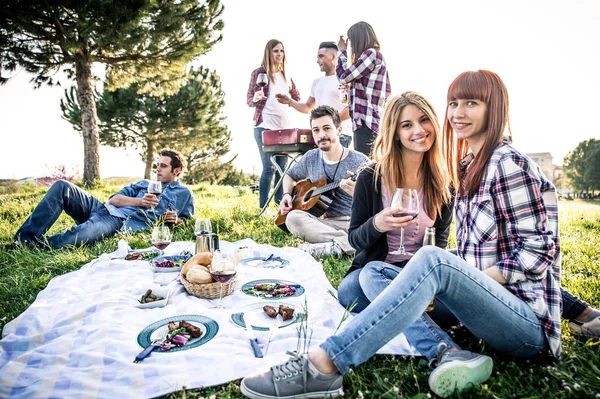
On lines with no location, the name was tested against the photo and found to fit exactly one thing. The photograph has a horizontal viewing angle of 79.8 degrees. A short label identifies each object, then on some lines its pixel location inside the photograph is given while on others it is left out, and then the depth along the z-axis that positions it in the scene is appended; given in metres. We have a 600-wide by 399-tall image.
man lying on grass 4.26
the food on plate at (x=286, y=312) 2.32
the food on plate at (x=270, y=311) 2.36
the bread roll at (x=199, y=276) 2.75
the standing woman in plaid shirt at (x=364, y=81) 4.57
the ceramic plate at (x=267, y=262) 3.56
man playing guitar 4.42
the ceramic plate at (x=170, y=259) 3.29
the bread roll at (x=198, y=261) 2.91
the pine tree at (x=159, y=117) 19.55
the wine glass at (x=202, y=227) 3.28
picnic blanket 1.77
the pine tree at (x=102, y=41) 8.98
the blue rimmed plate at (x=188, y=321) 2.03
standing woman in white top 6.06
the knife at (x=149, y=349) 1.91
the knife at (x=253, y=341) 2.00
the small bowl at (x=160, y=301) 2.61
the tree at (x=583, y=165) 60.75
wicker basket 2.73
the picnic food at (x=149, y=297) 2.66
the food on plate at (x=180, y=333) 2.03
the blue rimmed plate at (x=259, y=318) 2.28
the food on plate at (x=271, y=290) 2.72
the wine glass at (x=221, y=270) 2.57
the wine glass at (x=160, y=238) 3.07
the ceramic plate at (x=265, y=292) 2.69
